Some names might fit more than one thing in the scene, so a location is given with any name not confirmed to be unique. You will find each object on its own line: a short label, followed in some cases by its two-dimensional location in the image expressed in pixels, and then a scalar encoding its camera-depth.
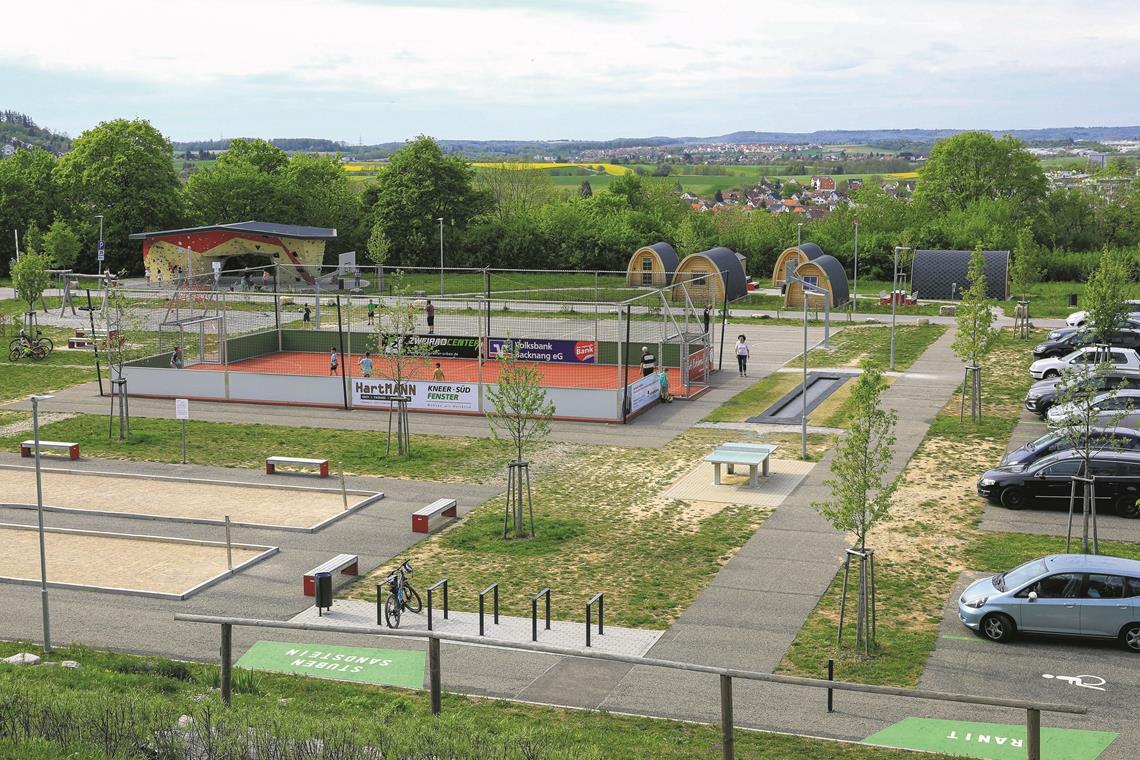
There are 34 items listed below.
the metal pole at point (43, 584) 19.88
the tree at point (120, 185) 81.81
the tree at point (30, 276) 56.38
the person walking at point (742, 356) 45.91
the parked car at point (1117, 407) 31.48
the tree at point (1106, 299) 42.62
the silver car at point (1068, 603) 19.69
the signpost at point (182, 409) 32.29
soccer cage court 38.69
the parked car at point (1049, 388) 36.81
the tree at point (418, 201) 83.62
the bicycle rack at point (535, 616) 19.83
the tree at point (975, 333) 36.50
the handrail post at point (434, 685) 14.62
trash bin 21.72
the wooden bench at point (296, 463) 31.61
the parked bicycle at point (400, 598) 21.25
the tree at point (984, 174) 87.38
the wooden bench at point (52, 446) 33.62
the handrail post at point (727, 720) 12.47
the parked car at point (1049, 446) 29.34
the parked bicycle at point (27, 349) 50.22
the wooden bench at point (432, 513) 26.64
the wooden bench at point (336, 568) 22.86
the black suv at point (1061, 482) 27.25
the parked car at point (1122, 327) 46.72
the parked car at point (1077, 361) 39.91
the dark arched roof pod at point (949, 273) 64.56
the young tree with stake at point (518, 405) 26.70
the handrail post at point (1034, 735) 12.29
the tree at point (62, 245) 72.75
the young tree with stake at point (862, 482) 20.17
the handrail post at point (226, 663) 14.77
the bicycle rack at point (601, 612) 20.73
